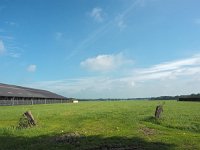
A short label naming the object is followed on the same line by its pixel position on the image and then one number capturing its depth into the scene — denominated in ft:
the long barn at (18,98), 100.59
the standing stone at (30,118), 28.90
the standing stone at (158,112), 33.42
